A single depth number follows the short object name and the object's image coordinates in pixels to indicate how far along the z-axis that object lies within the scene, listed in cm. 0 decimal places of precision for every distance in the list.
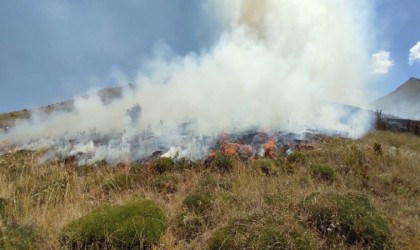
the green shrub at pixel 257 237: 365
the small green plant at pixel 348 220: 424
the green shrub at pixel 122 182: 807
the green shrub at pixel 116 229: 408
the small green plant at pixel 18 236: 388
